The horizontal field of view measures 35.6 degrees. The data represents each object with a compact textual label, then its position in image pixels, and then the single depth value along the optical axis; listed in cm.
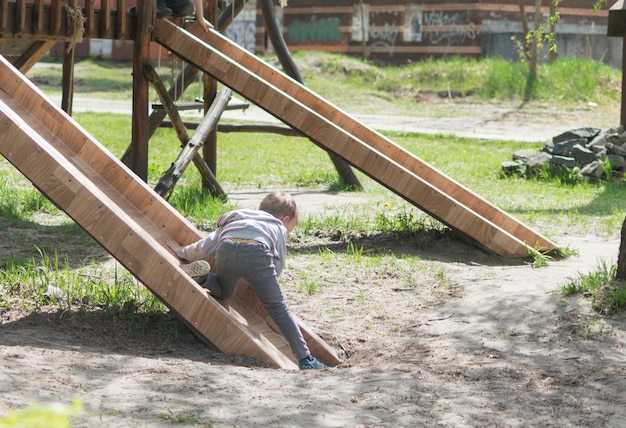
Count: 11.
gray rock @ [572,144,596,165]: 1270
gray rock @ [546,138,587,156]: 1294
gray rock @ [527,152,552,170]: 1273
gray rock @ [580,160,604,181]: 1236
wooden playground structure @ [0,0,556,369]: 524
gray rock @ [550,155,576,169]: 1256
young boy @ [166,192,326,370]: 520
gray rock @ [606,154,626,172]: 1262
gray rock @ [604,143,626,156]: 1279
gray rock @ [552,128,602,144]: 1336
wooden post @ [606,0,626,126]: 1186
